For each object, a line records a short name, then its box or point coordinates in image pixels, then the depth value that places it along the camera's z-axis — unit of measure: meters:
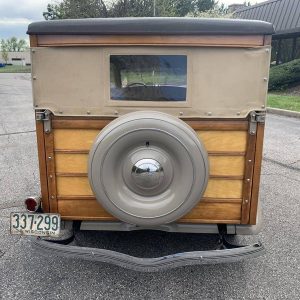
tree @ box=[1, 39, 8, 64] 82.00
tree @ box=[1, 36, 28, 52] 107.69
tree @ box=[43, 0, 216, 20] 23.78
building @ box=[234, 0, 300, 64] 16.14
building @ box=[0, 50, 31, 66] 83.49
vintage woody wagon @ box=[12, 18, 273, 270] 2.49
